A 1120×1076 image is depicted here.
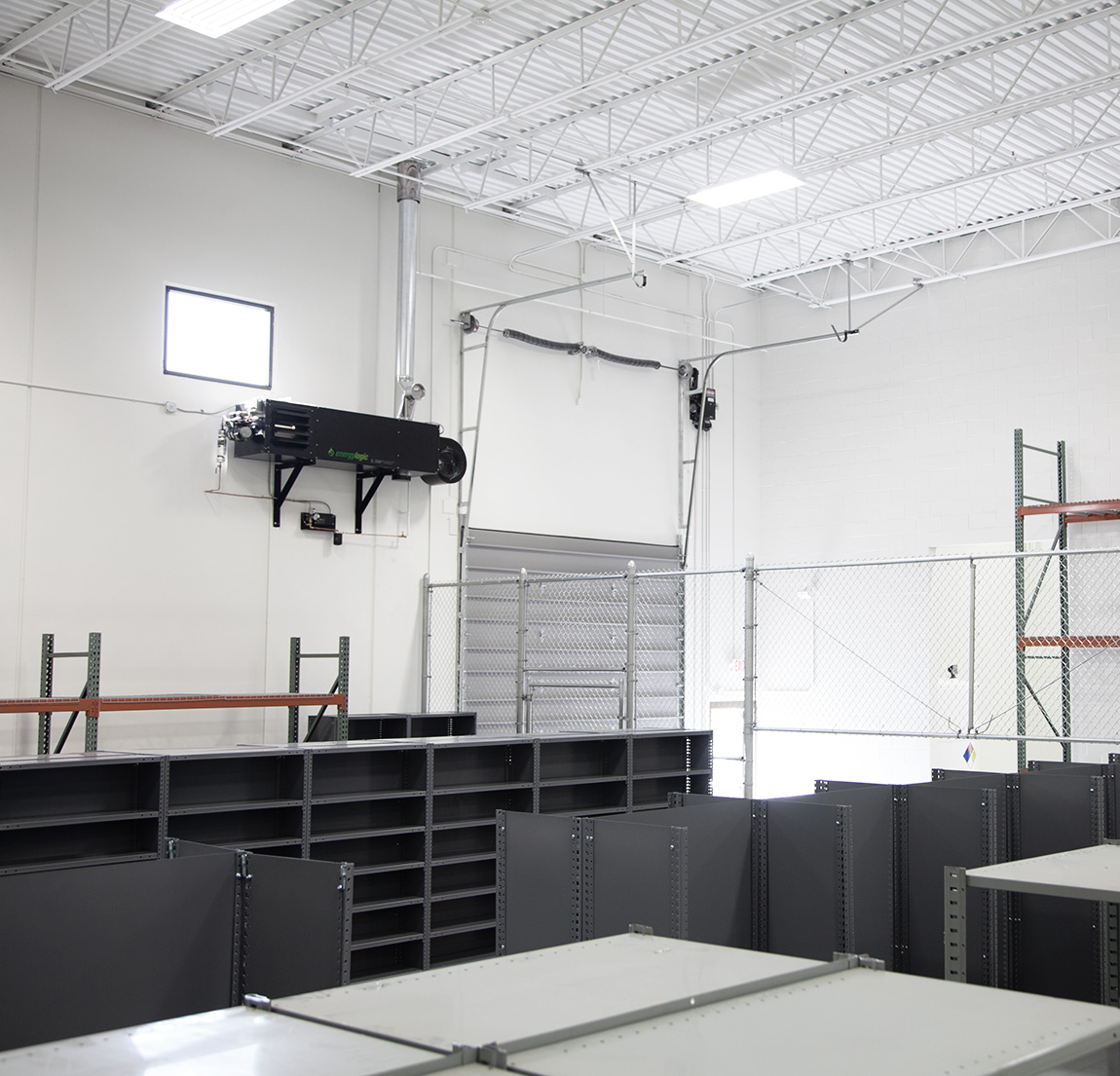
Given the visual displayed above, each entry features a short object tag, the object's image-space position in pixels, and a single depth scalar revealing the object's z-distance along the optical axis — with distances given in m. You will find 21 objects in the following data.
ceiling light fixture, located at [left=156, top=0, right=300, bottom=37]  6.65
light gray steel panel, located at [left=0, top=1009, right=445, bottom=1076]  2.18
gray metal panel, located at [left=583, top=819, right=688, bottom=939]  4.82
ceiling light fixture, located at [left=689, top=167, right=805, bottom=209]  8.47
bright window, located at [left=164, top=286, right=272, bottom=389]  9.32
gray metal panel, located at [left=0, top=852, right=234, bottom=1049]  3.82
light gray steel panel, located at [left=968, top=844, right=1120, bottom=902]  3.89
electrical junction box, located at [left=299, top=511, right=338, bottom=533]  9.91
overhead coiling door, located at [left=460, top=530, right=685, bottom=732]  10.95
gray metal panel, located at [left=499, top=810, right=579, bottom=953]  4.97
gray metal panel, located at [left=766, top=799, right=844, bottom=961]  5.64
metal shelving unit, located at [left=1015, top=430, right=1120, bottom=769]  10.07
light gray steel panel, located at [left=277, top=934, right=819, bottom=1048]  2.49
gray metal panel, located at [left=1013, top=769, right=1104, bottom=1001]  5.84
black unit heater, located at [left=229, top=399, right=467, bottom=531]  9.07
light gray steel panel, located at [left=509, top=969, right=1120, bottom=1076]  2.25
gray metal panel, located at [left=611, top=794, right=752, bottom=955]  5.49
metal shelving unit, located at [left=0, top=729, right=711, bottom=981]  6.16
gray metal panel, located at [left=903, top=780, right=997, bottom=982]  6.12
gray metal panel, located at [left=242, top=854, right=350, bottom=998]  4.11
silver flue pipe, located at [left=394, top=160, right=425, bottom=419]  10.34
